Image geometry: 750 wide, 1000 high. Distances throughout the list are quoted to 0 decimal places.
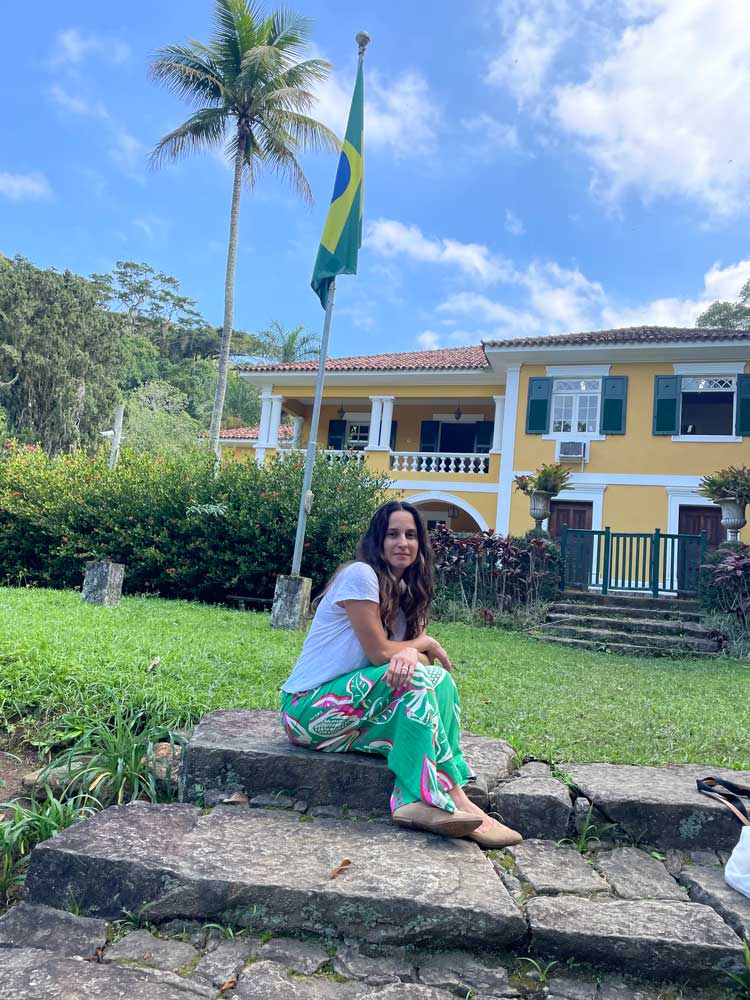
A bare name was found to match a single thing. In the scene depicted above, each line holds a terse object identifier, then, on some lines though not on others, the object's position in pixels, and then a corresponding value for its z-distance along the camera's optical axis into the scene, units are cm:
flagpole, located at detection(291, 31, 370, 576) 735
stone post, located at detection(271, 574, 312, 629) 737
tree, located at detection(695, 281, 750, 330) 2661
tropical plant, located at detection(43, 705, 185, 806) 288
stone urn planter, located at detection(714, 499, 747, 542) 1153
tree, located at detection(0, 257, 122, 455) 2700
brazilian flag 733
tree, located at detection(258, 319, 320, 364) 3234
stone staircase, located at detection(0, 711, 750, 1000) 180
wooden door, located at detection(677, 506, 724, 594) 1565
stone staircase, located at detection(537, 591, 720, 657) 917
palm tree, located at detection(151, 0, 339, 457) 1661
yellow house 1571
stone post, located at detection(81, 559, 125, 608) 786
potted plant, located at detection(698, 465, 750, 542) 1150
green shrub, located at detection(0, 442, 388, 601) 982
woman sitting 240
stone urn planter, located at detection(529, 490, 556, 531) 1301
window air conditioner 1642
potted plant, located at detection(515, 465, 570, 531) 1300
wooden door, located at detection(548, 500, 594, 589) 1191
